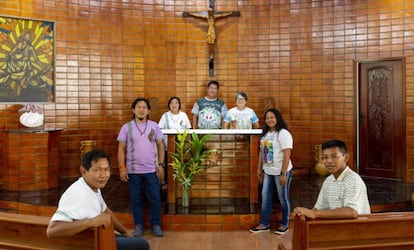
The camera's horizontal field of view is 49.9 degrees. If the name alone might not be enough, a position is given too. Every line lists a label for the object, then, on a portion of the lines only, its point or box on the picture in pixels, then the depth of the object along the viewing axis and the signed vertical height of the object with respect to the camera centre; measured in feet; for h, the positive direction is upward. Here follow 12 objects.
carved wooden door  22.86 +0.72
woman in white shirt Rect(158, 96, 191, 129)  20.12 +0.67
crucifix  24.54 +6.45
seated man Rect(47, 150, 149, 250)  7.35 -1.25
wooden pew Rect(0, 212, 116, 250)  7.54 -1.82
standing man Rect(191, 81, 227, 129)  20.57 +1.11
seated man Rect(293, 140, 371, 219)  8.34 -1.03
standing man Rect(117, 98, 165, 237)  14.85 -0.86
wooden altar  17.56 -1.75
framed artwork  21.54 +3.70
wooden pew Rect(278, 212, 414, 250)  7.66 -1.74
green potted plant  16.51 -1.05
